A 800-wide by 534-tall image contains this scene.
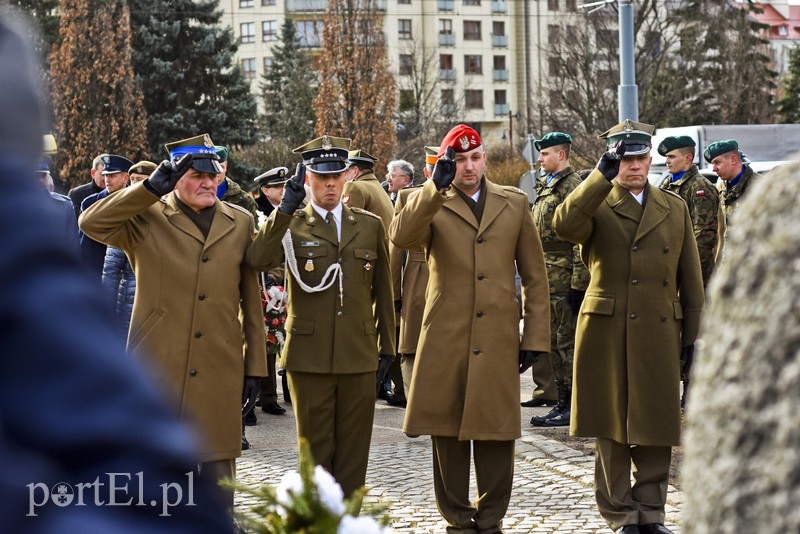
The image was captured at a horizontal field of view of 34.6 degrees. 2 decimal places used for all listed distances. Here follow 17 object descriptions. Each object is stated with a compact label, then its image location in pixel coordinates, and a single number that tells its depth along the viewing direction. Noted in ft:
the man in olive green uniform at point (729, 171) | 36.24
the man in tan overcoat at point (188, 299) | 19.75
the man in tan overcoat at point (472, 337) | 20.93
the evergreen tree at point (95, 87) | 127.13
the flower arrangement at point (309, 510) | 6.18
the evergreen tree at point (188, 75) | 129.18
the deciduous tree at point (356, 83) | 143.02
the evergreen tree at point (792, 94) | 159.93
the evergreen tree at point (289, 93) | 172.35
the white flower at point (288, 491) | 6.42
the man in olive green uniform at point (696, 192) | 35.24
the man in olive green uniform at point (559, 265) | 32.22
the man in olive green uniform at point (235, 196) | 35.91
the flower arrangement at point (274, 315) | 35.29
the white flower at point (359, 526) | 5.98
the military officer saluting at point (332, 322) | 21.68
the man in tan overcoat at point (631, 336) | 21.09
